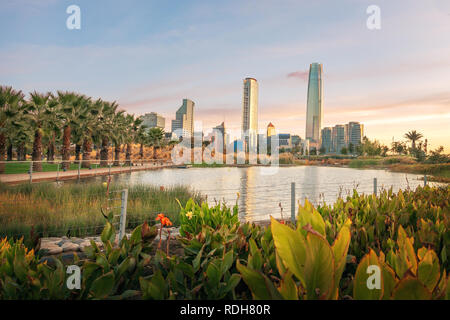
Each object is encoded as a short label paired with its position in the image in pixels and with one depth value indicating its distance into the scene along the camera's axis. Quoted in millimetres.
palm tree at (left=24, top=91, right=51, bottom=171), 24188
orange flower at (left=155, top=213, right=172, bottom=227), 2370
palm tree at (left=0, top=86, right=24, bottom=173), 21594
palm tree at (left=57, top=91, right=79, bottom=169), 27812
